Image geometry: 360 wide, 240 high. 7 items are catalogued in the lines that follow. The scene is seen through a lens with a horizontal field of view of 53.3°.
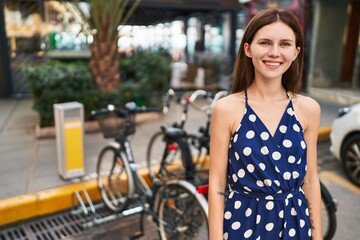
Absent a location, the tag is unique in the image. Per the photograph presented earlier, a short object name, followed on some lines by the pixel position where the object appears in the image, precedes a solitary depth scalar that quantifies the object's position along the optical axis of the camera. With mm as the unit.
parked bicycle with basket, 2963
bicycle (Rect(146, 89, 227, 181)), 3611
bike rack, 3668
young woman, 1582
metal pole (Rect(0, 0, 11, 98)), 8906
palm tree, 6523
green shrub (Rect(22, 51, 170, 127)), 6438
